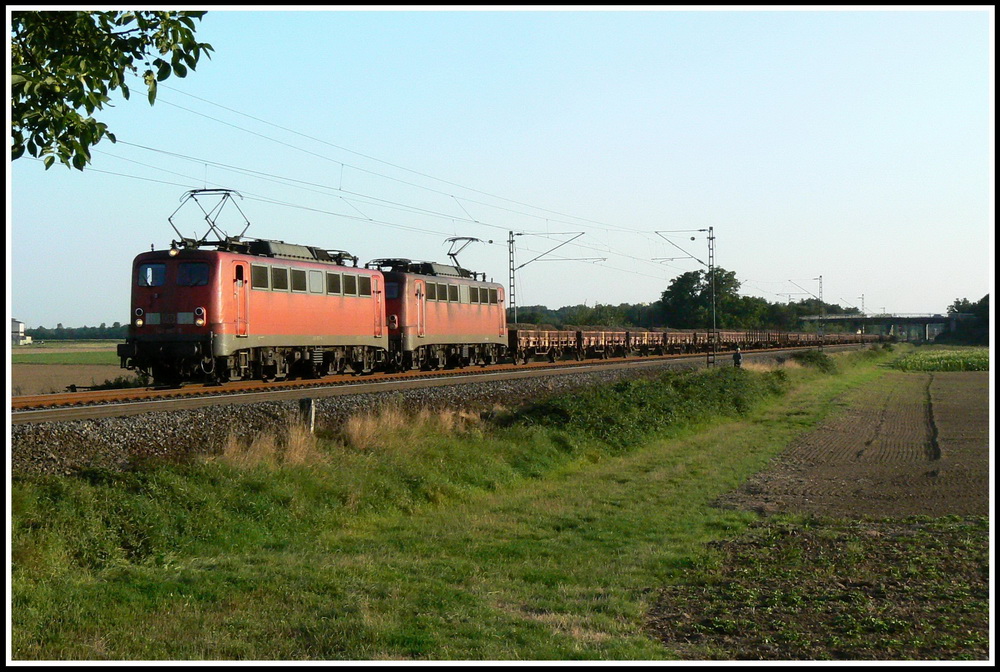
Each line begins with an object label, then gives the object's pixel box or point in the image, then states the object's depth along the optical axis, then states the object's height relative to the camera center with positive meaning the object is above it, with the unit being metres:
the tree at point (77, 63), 8.70 +2.70
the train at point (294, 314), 21.53 +0.71
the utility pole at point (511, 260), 48.88 +3.90
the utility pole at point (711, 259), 45.59 +3.68
